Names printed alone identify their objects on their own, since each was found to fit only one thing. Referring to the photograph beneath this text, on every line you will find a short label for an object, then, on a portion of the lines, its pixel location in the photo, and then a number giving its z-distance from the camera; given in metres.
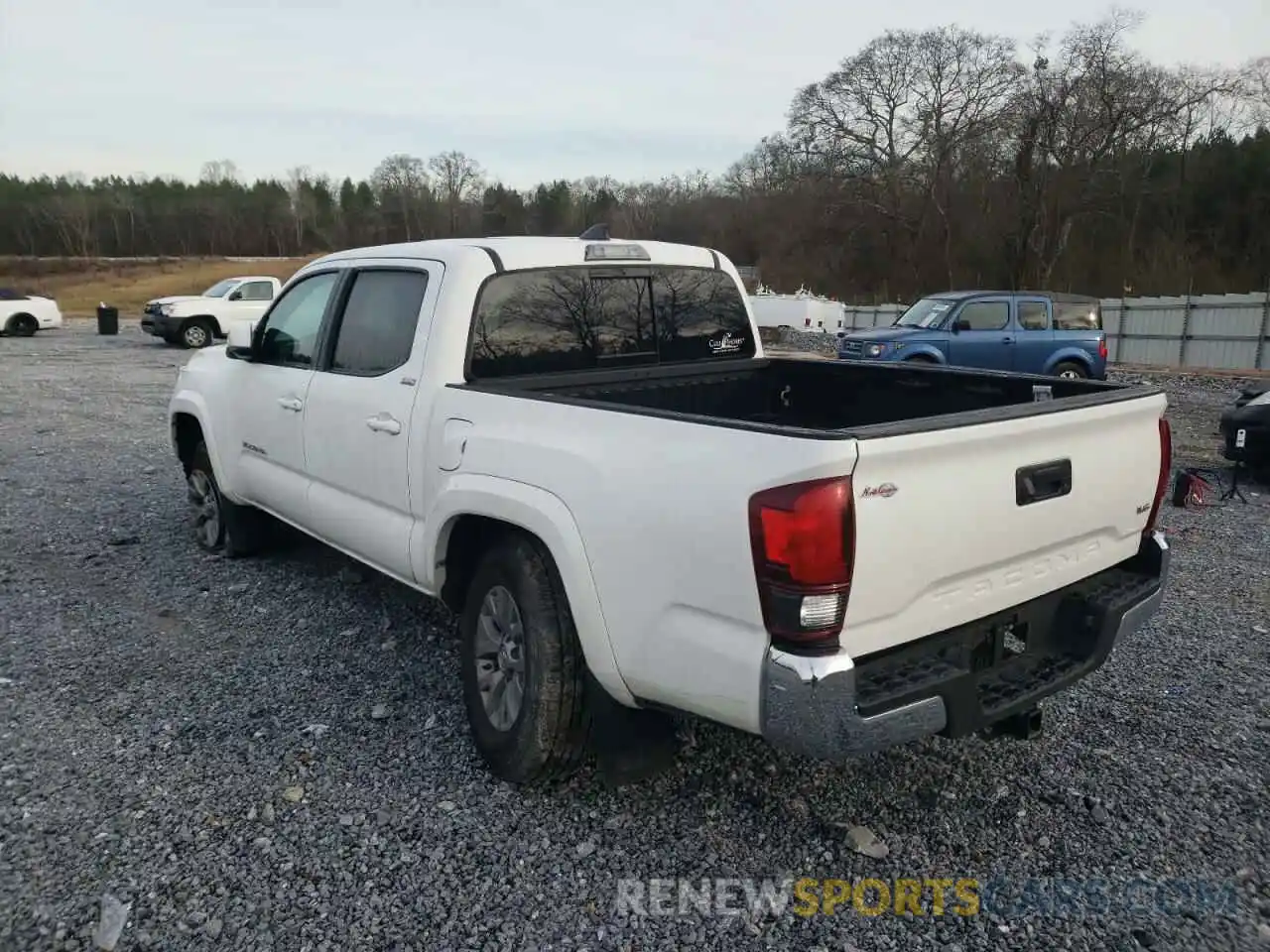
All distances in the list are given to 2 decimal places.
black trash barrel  30.44
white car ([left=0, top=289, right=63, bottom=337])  29.19
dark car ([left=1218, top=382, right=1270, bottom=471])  8.30
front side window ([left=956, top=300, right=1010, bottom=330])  15.63
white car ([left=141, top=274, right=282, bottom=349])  24.55
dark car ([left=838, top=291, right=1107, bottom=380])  15.37
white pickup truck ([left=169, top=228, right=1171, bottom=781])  2.39
